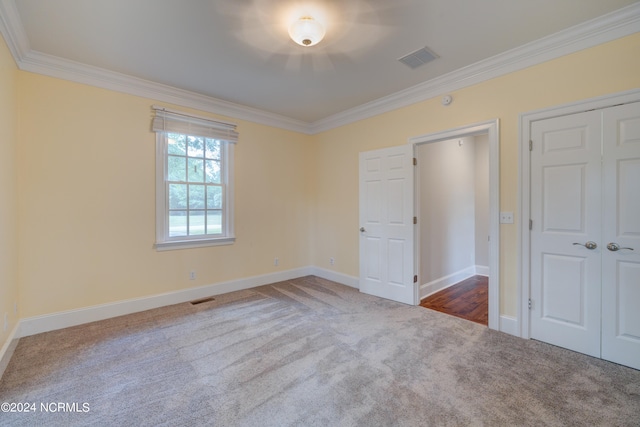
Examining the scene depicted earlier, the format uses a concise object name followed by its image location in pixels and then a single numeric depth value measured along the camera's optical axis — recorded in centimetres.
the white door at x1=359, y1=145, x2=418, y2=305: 365
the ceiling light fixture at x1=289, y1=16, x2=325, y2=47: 216
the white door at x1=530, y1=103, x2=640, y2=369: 222
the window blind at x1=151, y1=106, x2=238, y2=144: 348
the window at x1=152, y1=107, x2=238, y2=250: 355
